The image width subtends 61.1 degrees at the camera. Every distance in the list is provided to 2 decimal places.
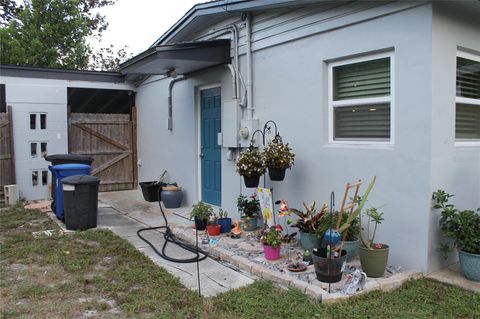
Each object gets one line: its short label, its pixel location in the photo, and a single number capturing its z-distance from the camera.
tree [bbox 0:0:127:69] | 16.89
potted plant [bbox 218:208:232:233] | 5.95
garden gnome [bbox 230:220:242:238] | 5.67
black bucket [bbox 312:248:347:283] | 3.72
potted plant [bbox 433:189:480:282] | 3.85
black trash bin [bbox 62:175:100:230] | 6.26
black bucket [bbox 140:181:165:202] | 8.62
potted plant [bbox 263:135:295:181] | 5.20
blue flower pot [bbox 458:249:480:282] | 3.83
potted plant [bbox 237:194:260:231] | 5.96
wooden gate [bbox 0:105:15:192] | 8.94
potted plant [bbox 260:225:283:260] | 4.55
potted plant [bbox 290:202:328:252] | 4.57
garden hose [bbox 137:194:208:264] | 4.81
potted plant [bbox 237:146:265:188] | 5.57
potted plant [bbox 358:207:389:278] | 3.93
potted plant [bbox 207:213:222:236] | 5.72
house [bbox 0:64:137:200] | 9.12
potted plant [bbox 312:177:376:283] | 3.73
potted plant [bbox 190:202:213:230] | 5.91
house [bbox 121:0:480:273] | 4.09
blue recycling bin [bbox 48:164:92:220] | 6.85
